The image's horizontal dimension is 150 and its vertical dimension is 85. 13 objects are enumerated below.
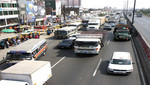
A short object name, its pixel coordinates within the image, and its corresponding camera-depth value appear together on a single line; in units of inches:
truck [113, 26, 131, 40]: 1099.3
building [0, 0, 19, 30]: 1760.5
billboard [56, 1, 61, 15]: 3490.4
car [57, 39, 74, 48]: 924.0
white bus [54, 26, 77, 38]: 1223.5
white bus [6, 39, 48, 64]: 604.1
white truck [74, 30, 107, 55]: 723.4
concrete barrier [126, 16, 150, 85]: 527.3
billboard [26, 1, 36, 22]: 2031.3
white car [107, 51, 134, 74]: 518.3
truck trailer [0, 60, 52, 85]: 378.9
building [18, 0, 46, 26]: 2008.7
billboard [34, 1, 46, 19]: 2268.8
